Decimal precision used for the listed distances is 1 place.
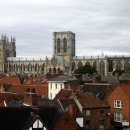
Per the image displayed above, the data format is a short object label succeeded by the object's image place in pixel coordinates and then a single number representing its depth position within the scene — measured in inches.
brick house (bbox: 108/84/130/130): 1713.8
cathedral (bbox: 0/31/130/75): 7693.9
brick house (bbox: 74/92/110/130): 1562.5
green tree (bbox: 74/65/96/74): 6003.4
